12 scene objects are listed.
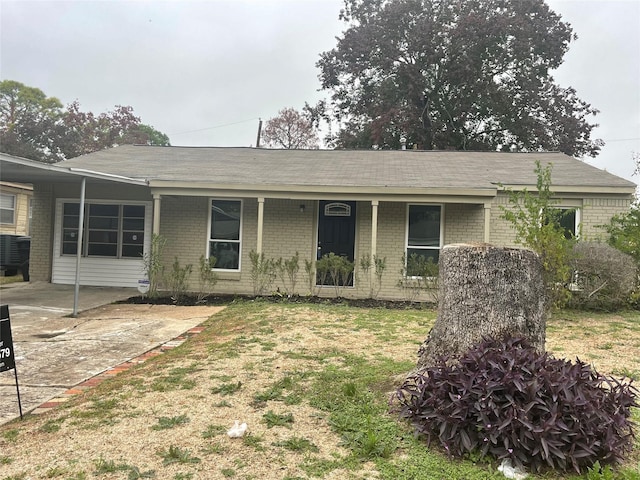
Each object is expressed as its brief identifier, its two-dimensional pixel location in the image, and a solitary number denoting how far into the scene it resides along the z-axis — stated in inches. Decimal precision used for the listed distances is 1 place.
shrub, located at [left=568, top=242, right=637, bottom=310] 323.3
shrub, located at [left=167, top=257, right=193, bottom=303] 378.9
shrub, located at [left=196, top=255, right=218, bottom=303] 379.2
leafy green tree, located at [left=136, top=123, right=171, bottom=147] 1652.3
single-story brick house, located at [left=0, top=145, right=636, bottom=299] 385.4
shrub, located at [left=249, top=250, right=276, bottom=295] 380.2
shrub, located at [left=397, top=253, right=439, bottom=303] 376.2
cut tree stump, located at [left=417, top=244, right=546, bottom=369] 130.3
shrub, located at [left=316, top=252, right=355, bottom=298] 380.0
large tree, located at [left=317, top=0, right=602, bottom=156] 898.7
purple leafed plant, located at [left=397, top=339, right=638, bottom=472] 101.9
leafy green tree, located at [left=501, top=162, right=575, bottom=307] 295.7
